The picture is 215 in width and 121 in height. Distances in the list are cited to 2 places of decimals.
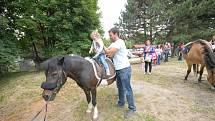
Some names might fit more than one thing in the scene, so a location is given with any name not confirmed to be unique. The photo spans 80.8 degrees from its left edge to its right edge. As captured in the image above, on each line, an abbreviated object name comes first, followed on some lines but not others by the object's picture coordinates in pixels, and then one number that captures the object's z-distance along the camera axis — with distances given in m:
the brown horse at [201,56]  4.22
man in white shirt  2.95
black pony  2.63
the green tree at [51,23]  8.26
